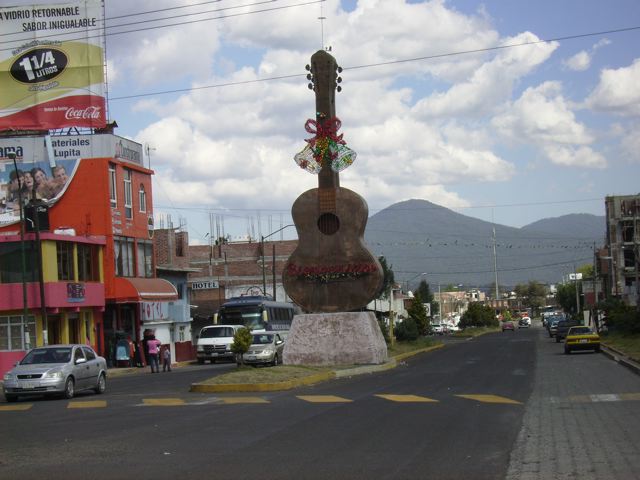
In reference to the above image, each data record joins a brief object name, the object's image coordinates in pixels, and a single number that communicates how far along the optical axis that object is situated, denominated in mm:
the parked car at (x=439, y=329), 127294
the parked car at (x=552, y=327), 77581
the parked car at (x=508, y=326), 121481
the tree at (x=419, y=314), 70125
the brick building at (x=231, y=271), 90188
